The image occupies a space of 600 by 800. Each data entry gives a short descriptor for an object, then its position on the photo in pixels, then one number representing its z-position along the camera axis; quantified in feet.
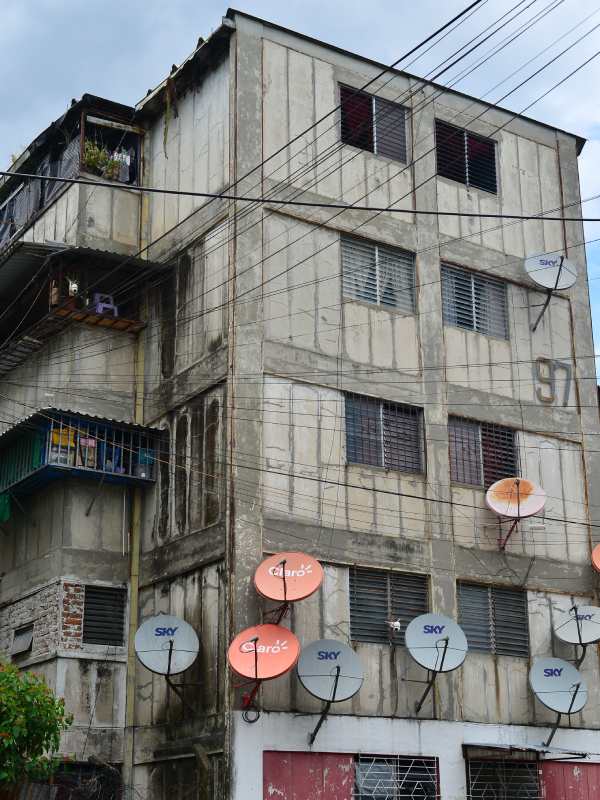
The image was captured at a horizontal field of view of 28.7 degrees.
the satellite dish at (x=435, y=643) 73.31
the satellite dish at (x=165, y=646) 70.33
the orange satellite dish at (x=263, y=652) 66.74
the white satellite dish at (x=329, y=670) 69.67
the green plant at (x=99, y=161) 90.58
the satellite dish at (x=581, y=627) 81.51
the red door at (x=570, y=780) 78.74
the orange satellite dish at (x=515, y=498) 82.07
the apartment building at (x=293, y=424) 74.74
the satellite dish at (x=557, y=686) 77.61
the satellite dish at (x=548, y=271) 91.50
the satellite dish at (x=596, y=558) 85.46
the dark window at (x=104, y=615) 80.23
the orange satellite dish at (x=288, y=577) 68.74
